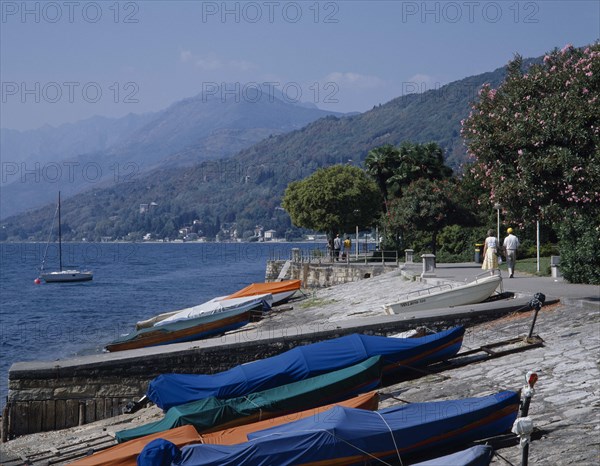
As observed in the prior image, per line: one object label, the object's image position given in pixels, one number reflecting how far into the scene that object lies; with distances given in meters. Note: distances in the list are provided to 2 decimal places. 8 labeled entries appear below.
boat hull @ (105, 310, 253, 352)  27.31
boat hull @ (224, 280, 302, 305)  35.62
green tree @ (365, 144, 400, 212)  59.09
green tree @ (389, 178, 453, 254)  47.44
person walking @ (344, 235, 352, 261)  49.53
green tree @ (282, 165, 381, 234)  53.94
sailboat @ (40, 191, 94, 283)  80.75
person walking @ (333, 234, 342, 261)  52.24
